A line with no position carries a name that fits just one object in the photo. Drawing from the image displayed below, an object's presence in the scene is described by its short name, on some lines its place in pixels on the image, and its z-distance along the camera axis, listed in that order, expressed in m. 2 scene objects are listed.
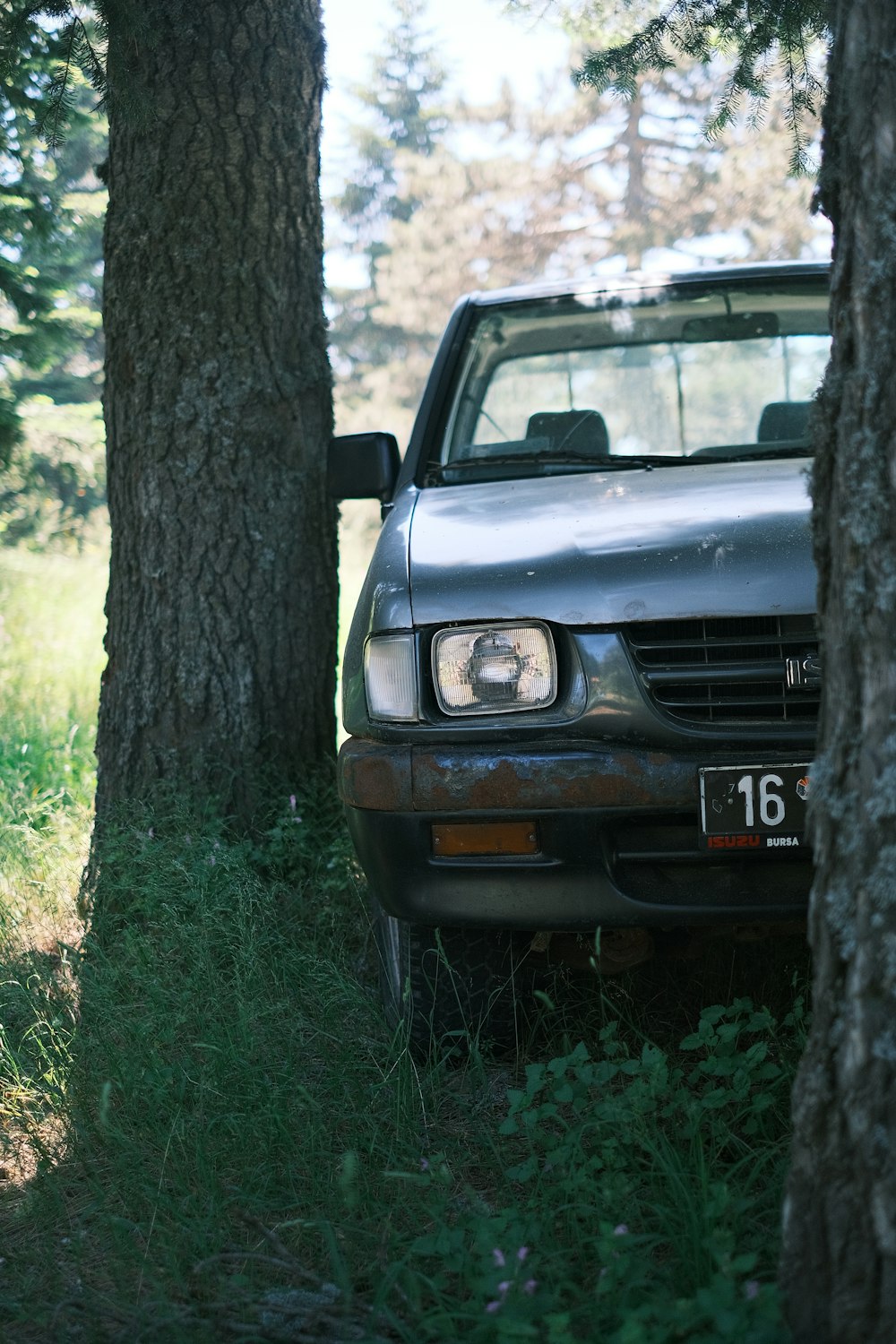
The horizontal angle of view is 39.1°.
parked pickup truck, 2.35
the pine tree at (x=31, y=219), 3.82
